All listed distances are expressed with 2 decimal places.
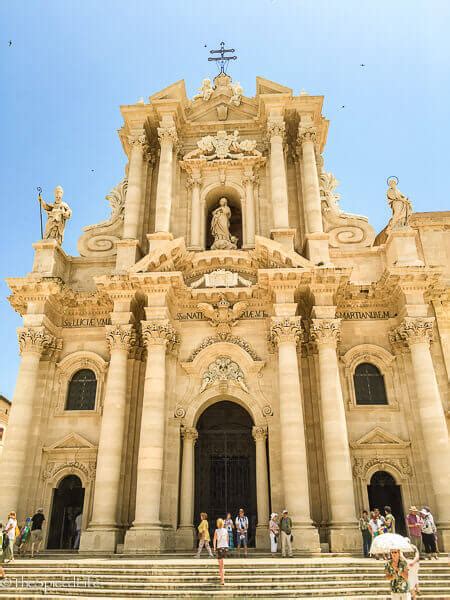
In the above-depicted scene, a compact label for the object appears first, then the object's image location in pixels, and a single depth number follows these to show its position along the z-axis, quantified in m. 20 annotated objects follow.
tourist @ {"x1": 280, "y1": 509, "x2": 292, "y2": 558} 15.61
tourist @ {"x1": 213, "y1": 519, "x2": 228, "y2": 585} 11.71
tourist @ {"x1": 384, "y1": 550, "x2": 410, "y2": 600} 7.93
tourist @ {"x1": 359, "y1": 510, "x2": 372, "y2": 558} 15.98
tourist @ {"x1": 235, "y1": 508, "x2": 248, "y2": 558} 16.33
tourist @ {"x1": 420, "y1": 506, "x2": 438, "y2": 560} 15.34
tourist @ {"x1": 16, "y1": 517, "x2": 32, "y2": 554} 17.20
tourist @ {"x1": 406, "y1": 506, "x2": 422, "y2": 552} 15.63
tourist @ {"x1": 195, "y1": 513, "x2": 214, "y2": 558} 15.32
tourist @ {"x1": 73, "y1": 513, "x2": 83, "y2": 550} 19.41
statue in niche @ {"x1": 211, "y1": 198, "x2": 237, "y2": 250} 22.80
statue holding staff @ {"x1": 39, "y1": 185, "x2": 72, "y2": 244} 22.92
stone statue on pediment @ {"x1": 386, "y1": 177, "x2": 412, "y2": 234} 21.97
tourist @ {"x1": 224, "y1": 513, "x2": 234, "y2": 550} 16.30
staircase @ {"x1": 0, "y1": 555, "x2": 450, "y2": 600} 11.51
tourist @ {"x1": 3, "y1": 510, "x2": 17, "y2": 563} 14.83
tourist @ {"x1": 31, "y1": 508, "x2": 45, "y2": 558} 17.79
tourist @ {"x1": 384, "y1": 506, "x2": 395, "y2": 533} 15.06
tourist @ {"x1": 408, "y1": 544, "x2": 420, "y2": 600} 8.12
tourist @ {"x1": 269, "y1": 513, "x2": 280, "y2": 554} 16.59
